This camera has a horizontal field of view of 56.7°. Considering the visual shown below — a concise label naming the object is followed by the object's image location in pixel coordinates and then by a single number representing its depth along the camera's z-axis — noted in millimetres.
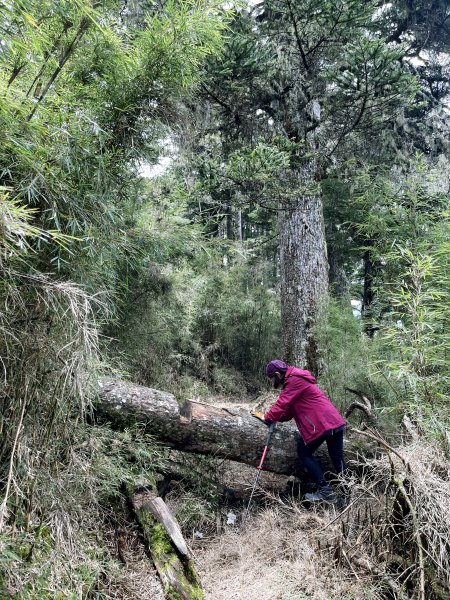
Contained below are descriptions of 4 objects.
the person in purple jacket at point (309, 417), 4594
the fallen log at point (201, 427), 4516
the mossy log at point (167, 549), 3223
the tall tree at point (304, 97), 5695
